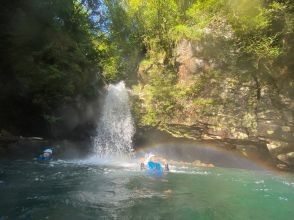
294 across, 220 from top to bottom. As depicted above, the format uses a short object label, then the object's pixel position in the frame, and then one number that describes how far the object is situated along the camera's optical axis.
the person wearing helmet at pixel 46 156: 11.75
